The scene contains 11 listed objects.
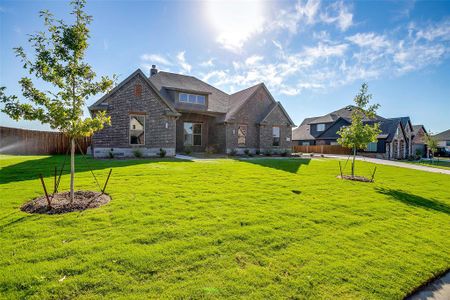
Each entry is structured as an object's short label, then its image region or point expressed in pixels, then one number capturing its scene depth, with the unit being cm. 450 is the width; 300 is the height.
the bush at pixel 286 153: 2526
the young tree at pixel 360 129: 1265
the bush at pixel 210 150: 2250
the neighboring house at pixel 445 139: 5641
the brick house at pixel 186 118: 1642
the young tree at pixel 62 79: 563
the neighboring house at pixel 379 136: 3300
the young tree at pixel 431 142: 3023
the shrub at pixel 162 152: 1734
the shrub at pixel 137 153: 1644
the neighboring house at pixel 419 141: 4520
